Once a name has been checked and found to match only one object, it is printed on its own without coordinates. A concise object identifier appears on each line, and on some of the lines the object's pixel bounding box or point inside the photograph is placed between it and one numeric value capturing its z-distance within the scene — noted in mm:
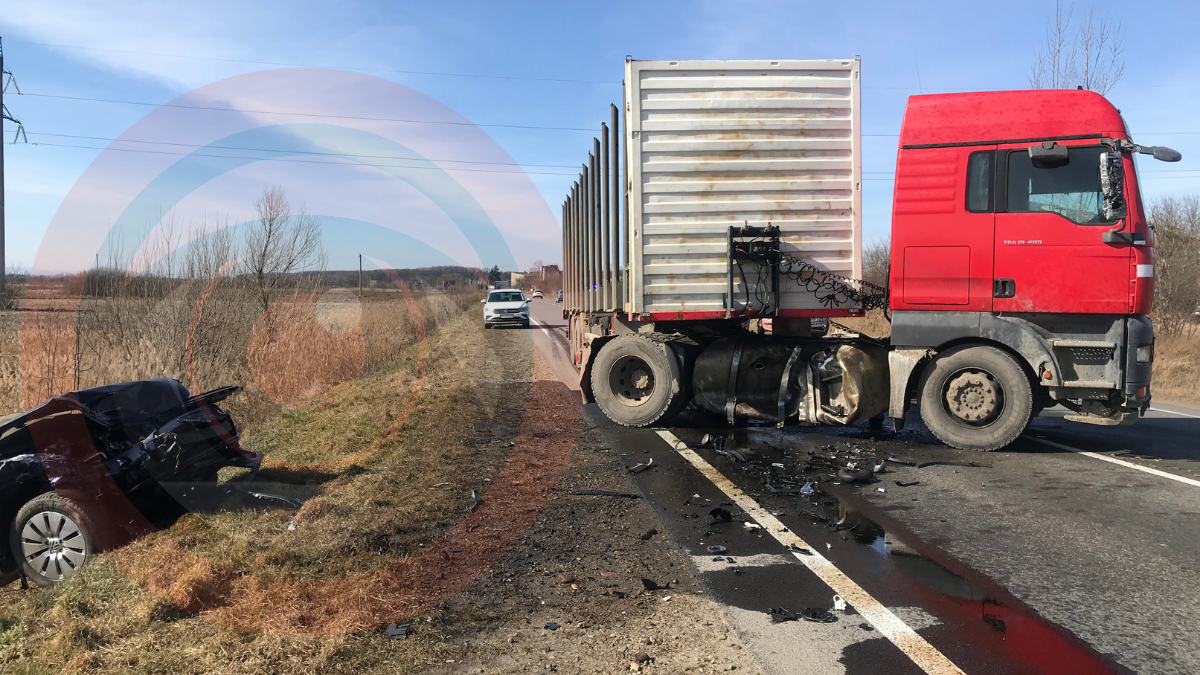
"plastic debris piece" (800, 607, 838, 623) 3537
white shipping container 8016
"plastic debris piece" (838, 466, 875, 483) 6395
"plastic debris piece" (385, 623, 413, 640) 3327
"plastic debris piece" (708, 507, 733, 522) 5250
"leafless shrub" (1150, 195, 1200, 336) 16500
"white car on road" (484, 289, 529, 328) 28266
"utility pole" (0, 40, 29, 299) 19791
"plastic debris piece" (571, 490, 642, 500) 5855
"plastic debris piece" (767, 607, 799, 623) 3549
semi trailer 6762
